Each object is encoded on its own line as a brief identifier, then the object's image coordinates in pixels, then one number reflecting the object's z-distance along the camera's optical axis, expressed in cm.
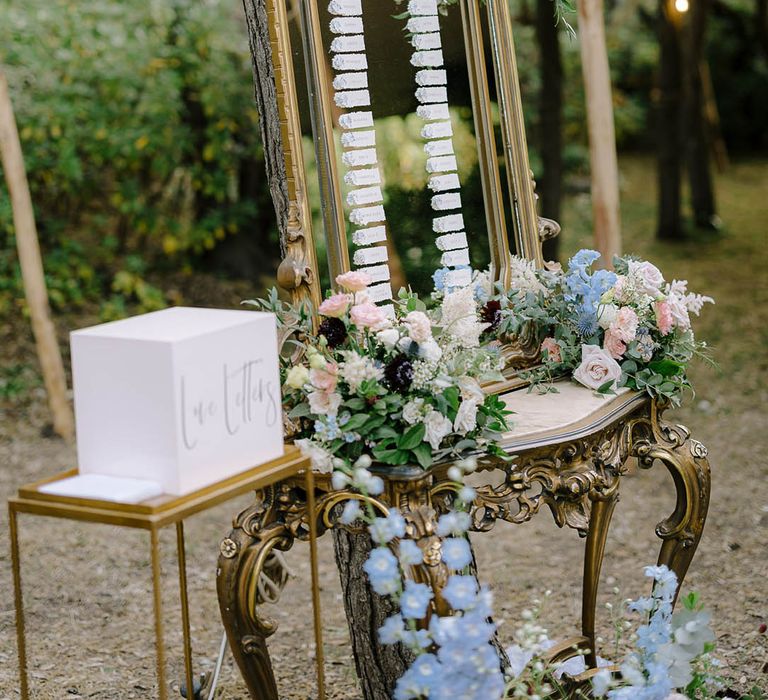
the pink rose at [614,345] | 252
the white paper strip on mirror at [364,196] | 243
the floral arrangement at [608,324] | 251
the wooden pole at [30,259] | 504
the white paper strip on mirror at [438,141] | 256
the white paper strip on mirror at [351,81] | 239
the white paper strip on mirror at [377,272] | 243
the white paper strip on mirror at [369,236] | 244
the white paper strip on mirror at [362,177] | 242
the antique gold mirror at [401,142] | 232
